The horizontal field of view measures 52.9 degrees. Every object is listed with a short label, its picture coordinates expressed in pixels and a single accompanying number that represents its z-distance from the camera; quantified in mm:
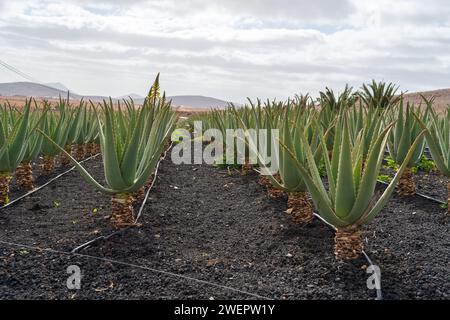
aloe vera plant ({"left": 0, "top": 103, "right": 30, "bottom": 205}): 3947
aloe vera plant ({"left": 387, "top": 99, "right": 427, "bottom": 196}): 4426
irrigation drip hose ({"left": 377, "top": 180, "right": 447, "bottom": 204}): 4217
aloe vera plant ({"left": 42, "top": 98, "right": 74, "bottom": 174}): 5328
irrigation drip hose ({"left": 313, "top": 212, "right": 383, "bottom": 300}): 2193
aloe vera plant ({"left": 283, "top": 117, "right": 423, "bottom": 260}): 2443
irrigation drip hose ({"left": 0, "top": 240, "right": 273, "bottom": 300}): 2288
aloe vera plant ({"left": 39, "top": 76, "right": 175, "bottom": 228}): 3121
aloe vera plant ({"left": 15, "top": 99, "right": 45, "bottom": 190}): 4703
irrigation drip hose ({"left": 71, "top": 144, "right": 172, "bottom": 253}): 2876
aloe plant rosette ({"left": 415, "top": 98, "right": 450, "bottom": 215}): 3661
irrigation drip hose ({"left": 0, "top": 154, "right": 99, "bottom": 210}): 4059
